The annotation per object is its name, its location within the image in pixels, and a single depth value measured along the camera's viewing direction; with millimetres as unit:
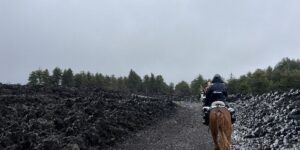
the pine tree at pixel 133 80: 61638
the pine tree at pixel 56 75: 52008
